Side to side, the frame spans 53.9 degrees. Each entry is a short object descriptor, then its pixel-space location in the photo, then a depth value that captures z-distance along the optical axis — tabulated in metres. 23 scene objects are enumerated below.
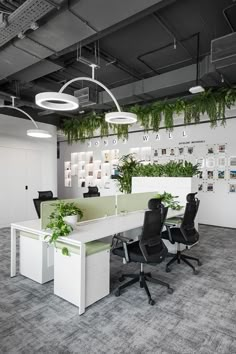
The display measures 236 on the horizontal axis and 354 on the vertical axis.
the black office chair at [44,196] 4.52
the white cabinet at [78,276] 2.58
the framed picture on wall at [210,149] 6.70
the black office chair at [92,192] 6.19
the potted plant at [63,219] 2.66
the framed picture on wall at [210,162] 6.72
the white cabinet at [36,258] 3.15
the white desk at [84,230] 2.49
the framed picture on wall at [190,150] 7.03
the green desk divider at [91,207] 3.05
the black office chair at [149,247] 2.72
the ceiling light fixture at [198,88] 4.45
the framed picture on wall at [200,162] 6.90
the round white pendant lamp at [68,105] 2.82
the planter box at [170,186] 4.90
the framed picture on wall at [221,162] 6.53
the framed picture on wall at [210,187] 6.73
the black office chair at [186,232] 3.49
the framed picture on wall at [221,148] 6.52
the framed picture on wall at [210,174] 6.73
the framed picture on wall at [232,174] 6.36
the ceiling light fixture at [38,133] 4.72
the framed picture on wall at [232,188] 6.37
